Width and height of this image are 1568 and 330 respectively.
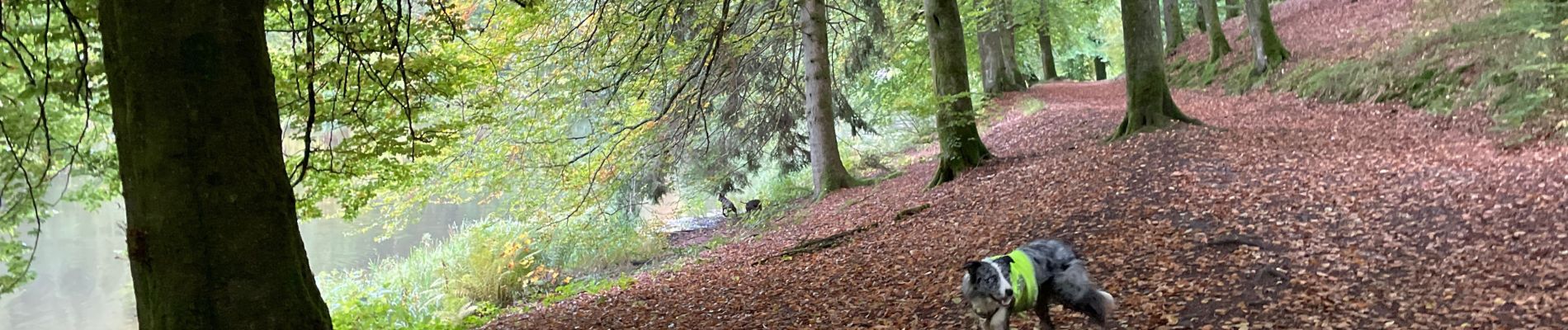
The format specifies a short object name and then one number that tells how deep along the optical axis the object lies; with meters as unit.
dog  3.48
